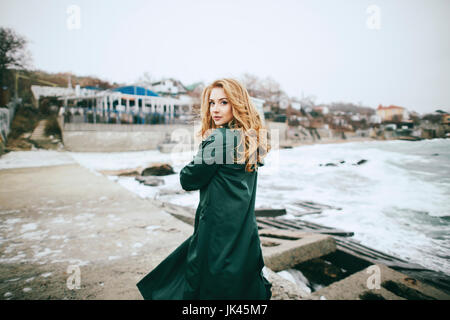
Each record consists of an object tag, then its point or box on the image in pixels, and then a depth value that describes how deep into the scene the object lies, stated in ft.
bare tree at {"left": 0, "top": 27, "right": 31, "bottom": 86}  34.55
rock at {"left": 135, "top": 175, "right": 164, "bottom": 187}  26.34
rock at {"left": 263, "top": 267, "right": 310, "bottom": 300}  5.99
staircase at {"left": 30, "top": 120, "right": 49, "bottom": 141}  50.80
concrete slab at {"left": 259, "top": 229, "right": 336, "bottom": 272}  9.23
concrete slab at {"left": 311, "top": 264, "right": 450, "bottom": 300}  7.77
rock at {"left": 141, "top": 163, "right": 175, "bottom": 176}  31.04
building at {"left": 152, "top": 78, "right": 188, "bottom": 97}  112.16
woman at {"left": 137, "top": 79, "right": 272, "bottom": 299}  4.17
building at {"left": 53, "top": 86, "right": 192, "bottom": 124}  56.65
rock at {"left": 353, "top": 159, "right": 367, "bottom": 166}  33.92
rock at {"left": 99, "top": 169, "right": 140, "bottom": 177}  30.76
